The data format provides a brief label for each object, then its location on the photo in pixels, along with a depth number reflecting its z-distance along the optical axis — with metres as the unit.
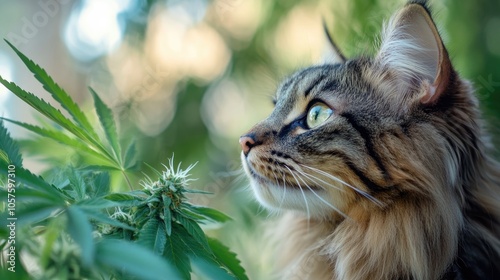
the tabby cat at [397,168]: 0.58
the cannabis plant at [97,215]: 0.42
